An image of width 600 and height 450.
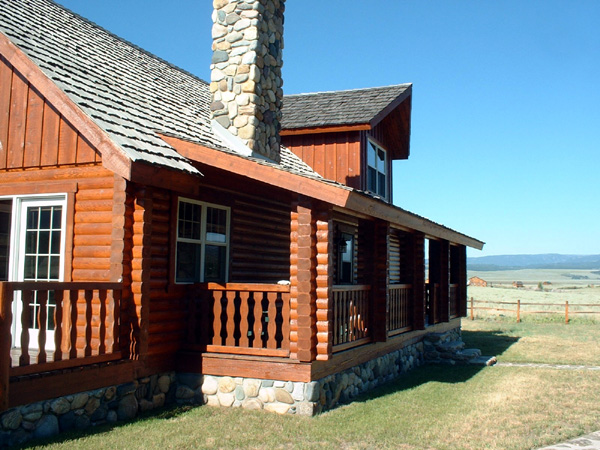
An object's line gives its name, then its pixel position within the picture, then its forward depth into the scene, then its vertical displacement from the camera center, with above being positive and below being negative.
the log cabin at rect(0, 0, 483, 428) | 8.09 +0.59
